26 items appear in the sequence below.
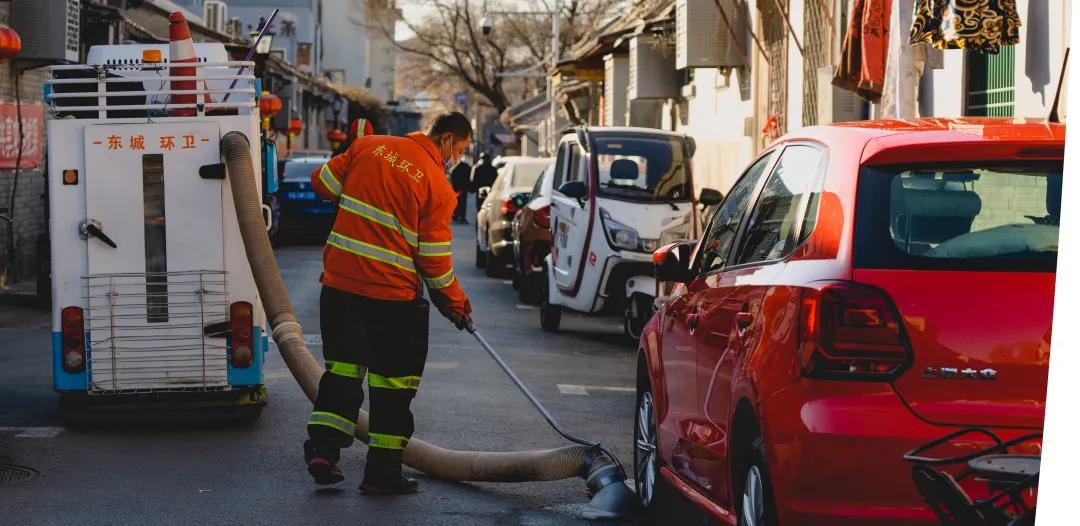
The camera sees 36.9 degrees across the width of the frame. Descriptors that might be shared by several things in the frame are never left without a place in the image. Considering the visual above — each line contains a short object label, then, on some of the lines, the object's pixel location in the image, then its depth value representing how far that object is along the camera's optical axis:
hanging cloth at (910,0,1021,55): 10.94
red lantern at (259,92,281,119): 26.55
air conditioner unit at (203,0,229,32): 41.06
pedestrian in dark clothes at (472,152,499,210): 31.75
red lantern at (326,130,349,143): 49.92
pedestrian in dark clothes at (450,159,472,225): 35.00
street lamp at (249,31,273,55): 28.31
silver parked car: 21.09
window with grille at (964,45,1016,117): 12.32
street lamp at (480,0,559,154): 53.59
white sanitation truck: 8.88
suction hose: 7.04
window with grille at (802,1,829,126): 19.28
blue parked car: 28.27
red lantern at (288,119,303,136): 43.17
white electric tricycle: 14.16
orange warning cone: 9.46
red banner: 19.06
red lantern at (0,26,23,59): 16.50
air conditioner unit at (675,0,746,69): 23.36
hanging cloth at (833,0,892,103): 14.26
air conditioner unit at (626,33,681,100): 29.20
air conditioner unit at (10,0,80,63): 20.08
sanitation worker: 7.32
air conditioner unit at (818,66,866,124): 17.70
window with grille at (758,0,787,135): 20.83
